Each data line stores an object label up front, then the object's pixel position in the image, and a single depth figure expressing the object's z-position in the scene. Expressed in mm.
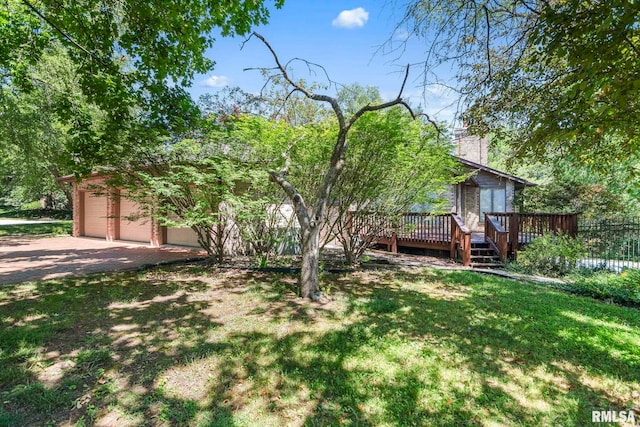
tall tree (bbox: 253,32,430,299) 5484
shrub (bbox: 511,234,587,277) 7742
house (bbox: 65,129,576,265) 9117
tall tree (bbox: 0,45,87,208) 12578
